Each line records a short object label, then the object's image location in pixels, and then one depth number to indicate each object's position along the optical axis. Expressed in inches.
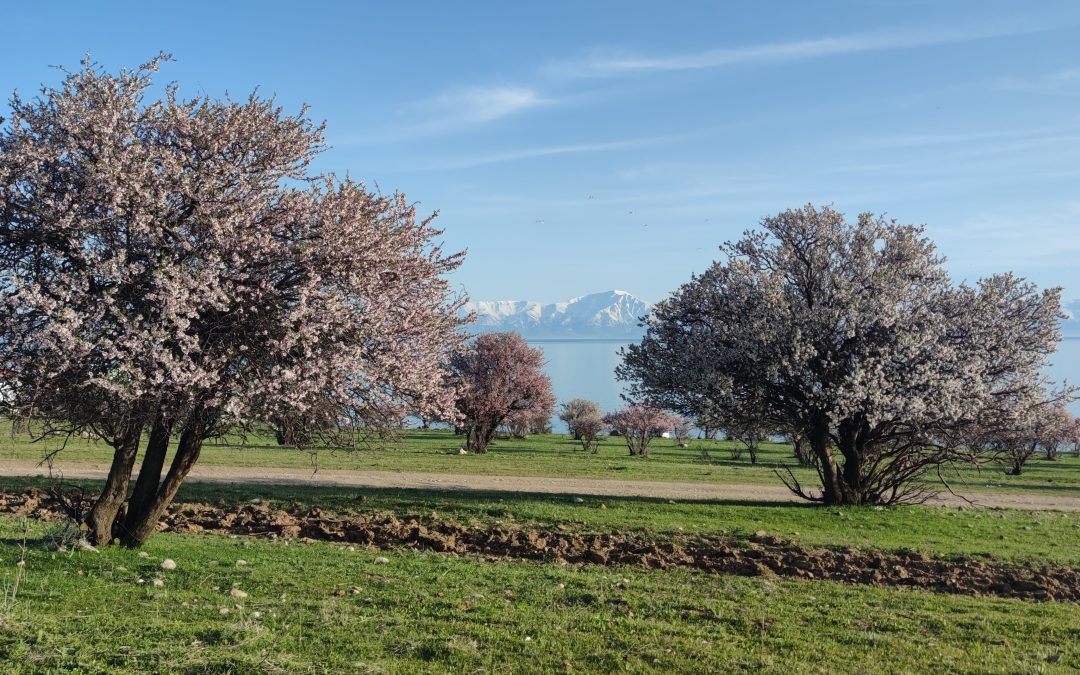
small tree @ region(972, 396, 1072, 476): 937.5
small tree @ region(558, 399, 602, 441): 2721.5
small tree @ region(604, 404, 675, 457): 2155.5
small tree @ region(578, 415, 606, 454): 2186.8
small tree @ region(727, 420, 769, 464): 1000.9
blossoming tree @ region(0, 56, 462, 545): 428.5
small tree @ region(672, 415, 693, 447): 2637.8
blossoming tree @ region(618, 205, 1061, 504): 877.8
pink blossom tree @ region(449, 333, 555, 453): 1925.4
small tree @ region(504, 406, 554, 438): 2055.9
